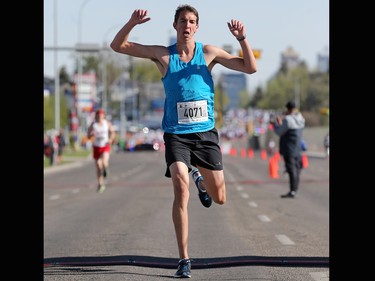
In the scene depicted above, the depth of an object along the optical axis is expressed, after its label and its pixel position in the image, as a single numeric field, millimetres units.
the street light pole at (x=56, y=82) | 57469
